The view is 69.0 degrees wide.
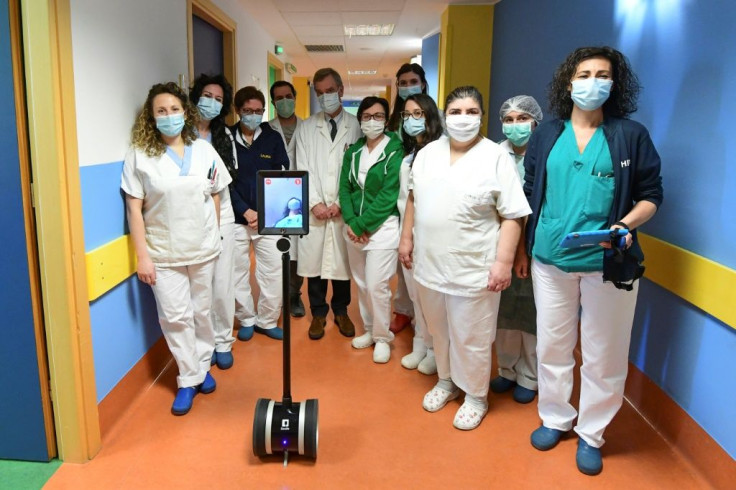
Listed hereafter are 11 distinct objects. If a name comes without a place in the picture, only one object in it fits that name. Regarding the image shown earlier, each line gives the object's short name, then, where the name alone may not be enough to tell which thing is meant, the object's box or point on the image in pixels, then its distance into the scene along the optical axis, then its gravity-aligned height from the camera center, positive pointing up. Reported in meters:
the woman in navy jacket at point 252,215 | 3.00 -0.41
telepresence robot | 1.78 -0.84
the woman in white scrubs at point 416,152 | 2.63 -0.04
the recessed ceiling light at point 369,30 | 6.32 +1.37
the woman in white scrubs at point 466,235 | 2.10 -0.35
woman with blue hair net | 2.37 -0.77
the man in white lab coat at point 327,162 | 3.12 -0.12
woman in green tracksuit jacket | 2.78 -0.35
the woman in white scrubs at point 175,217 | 2.25 -0.34
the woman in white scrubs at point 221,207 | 2.74 -0.35
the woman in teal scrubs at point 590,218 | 1.83 -0.24
